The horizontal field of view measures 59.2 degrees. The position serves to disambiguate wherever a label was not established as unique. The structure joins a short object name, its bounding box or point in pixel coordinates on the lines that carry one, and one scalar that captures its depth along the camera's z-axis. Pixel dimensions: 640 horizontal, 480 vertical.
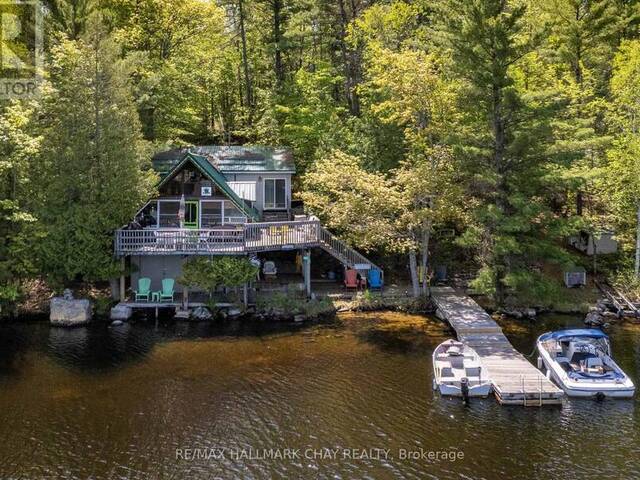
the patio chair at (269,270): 32.25
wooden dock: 18.92
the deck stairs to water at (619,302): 28.39
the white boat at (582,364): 19.27
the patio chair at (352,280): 31.02
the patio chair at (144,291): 28.67
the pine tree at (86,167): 27.62
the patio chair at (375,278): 31.02
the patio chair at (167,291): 28.70
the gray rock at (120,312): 27.64
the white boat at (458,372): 19.33
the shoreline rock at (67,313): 26.95
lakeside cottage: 28.44
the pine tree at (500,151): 26.78
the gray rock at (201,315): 28.11
